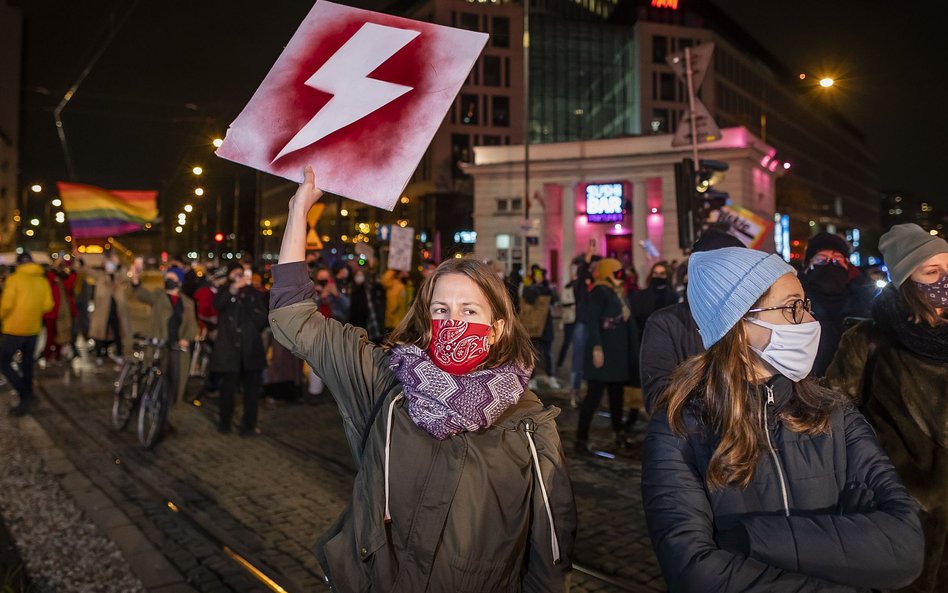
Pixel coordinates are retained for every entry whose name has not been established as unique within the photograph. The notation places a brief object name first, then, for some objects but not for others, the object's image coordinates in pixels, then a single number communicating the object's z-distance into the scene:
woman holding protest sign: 2.10
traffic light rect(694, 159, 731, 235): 10.52
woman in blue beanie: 1.66
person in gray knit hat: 2.79
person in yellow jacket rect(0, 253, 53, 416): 9.54
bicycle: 7.75
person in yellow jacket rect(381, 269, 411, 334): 12.77
